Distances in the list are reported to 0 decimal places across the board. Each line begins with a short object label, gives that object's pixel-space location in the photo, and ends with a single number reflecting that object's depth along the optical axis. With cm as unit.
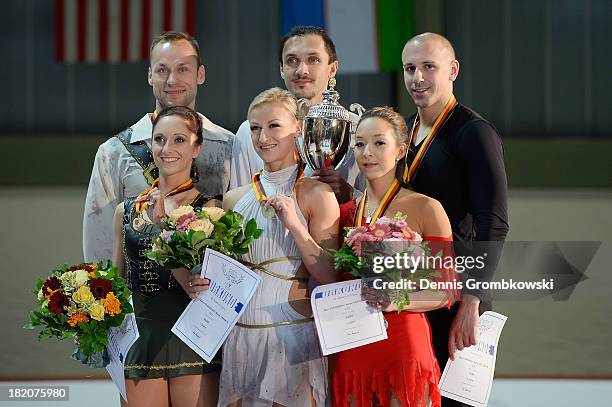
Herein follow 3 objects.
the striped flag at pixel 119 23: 1734
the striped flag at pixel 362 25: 1720
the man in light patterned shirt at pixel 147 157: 781
